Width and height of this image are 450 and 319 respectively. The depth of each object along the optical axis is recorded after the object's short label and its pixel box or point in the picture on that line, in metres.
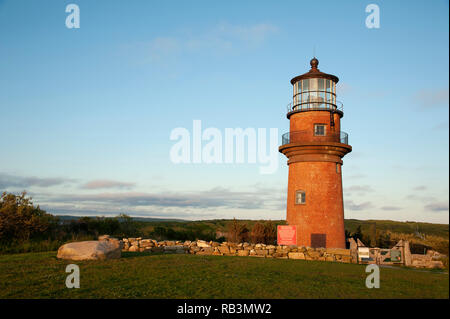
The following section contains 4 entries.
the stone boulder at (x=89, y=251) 14.80
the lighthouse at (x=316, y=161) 23.91
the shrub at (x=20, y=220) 21.06
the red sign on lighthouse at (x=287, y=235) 21.02
